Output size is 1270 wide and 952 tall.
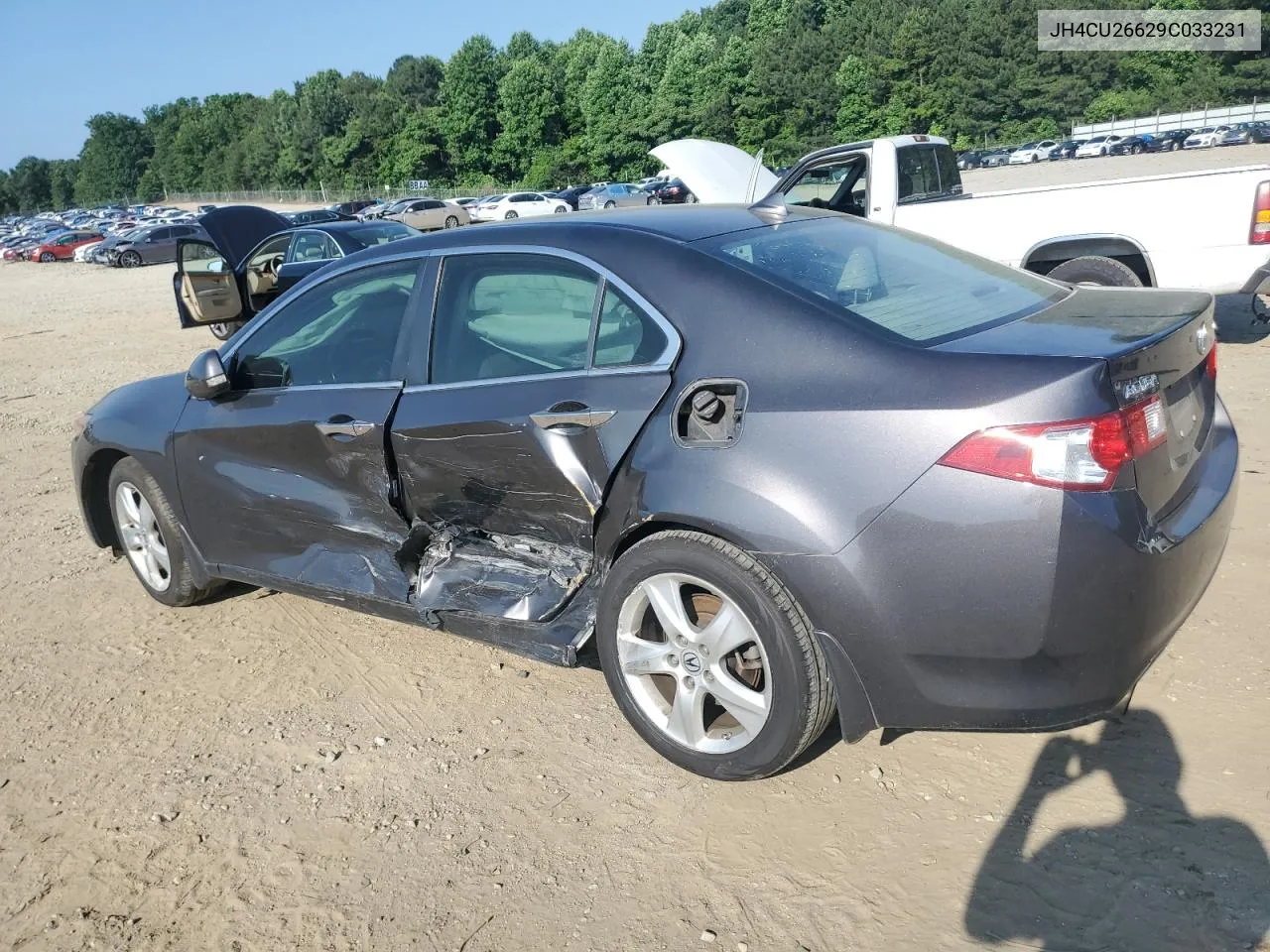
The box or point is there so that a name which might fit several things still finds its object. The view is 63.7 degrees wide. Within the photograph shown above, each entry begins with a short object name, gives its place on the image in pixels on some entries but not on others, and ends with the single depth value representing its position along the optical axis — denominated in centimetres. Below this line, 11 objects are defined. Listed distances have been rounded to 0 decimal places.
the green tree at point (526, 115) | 8225
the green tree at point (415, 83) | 10438
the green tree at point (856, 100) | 7200
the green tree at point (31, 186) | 15862
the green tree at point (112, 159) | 14962
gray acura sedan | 253
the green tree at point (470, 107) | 8512
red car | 4831
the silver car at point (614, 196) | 4255
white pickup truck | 737
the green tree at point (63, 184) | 16238
